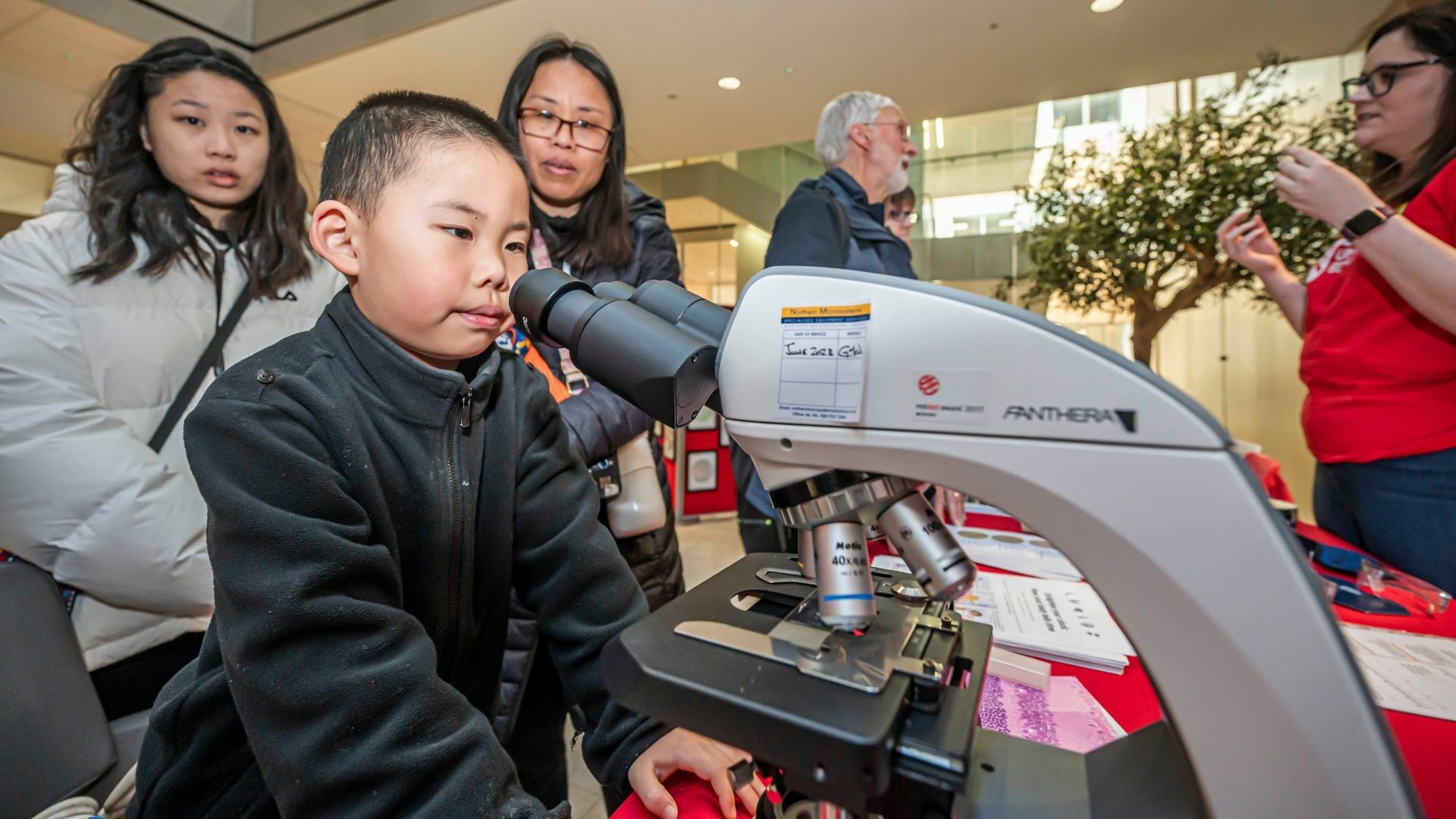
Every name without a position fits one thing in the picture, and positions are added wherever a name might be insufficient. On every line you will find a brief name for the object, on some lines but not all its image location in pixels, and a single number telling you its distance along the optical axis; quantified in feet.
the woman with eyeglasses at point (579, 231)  2.99
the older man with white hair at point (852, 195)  4.33
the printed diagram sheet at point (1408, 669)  1.88
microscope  0.83
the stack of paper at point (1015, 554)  3.23
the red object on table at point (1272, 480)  3.43
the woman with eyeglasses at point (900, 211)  7.33
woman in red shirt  2.95
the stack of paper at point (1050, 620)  2.18
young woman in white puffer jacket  2.33
